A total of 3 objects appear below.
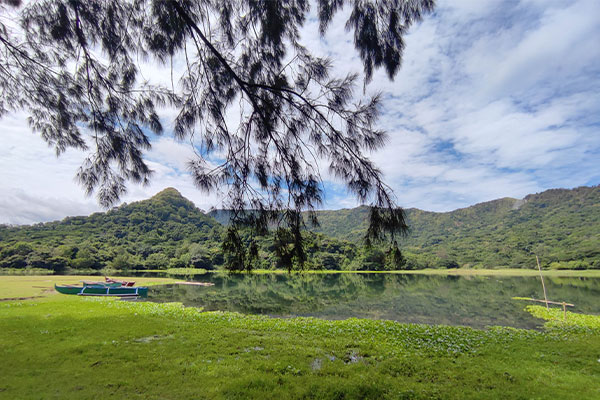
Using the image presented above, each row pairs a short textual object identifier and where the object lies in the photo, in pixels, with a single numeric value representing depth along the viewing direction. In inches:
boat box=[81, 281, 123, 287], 696.4
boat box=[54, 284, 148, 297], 619.8
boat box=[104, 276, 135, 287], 800.8
